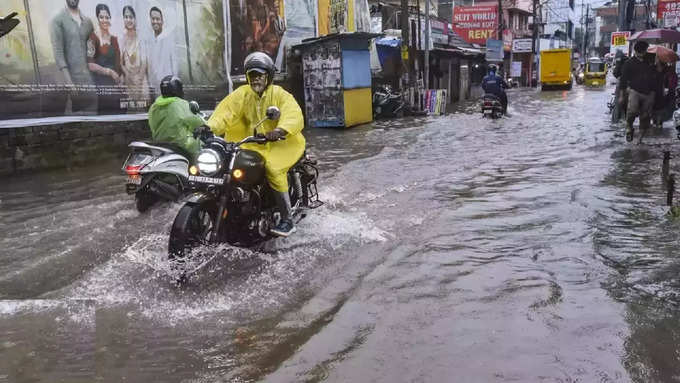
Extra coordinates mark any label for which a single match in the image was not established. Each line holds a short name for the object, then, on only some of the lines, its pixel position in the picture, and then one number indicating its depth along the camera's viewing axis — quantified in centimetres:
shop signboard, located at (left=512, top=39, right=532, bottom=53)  4781
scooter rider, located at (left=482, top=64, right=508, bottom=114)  1881
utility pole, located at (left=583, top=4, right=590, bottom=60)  7518
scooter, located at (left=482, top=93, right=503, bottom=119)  1873
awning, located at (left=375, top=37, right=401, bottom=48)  2350
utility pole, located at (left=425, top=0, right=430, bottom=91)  2157
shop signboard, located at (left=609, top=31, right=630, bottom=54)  3054
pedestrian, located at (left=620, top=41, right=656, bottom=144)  1023
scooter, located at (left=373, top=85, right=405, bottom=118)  2027
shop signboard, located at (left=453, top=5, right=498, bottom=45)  4300
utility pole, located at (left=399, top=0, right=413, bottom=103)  1941
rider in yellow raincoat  485
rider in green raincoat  656
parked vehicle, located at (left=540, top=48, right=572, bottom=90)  4016
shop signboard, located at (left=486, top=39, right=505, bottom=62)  4141
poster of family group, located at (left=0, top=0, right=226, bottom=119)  892
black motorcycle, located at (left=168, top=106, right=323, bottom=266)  423
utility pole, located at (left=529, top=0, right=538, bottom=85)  4726
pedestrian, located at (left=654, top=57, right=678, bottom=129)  1045
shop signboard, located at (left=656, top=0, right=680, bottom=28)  1984
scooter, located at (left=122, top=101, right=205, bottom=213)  614
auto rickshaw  4475
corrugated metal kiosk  1662
